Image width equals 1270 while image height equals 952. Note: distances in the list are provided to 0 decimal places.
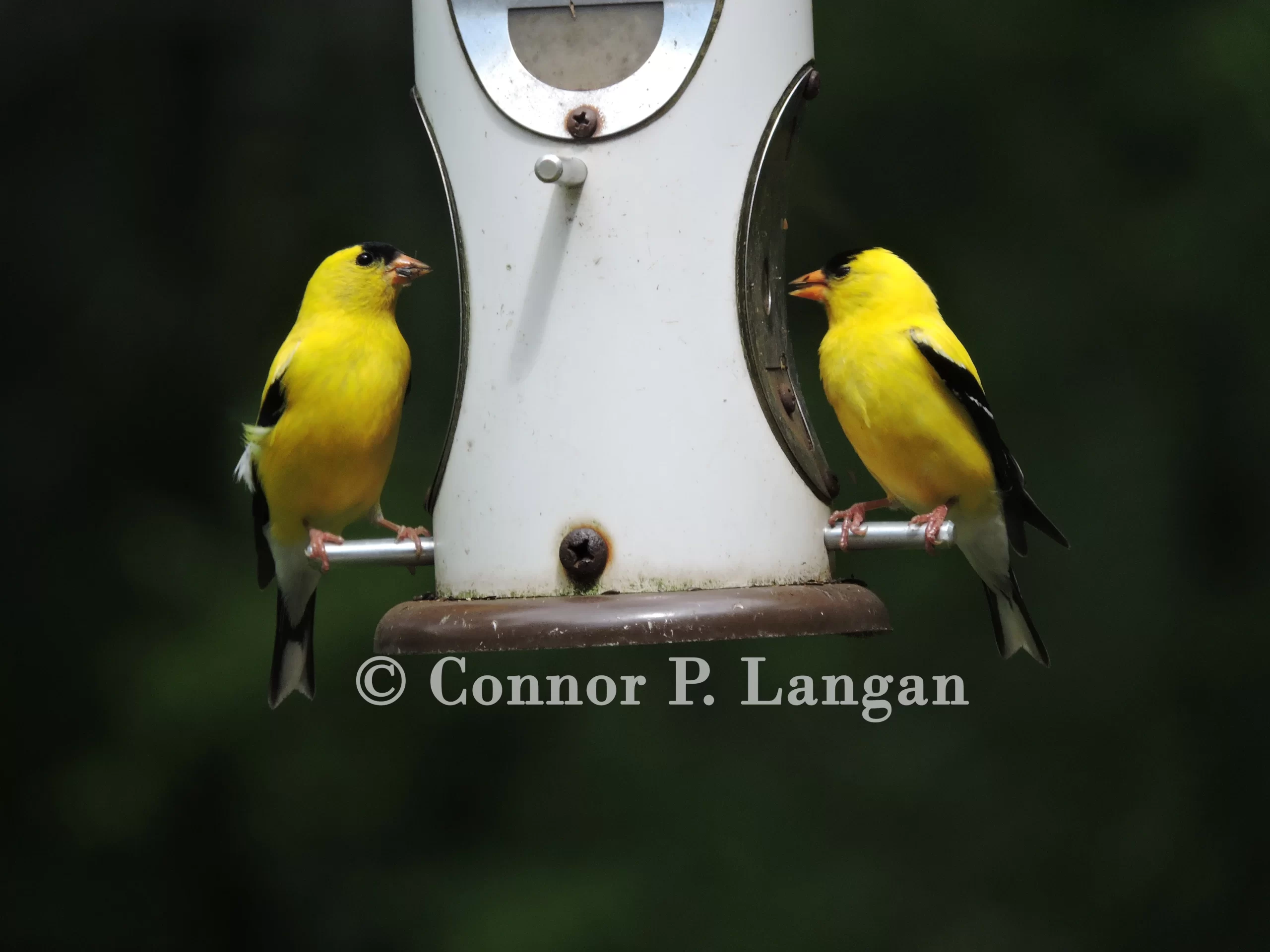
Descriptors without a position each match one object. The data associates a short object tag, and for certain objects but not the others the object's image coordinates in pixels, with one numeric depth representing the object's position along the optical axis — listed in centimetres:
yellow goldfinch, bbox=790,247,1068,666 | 777
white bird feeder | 690
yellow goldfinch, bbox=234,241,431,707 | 799
